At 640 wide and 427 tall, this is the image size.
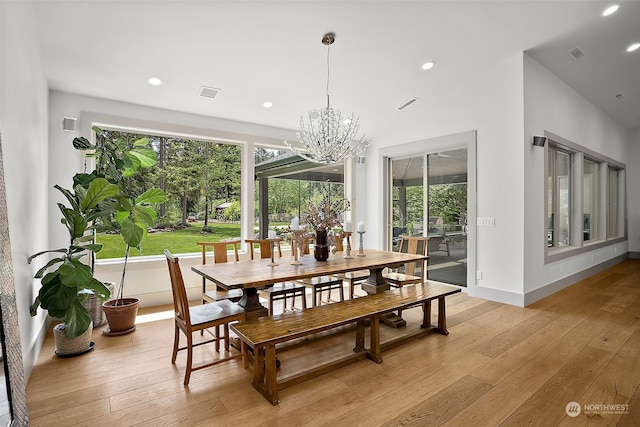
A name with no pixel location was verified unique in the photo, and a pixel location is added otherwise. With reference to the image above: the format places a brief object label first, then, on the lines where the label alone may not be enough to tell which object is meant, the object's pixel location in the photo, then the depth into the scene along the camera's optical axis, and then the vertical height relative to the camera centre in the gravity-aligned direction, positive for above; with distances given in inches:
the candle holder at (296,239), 125.3 -9.9
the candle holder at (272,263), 126.0 -19.8
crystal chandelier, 141.1 +33.1
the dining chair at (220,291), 126.3 -32.4
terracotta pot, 132.7 -43.3
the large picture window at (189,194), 177.0 +12.7
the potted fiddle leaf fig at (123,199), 115.8 +6.0
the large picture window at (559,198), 207.0 +10.2
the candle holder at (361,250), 150.9 -17.4
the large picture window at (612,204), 291.6 +7.6
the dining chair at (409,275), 152.1 -31.5
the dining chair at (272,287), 137.8 -33.8
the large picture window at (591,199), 255.6 +11.0
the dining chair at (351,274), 162.1 -33.2
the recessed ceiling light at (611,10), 132.6 +85.6
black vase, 136.0 -13.7
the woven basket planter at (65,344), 112.4 -45.7
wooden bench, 85.8 -32.9
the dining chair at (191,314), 93.7 -31.9
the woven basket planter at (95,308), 138.1 -40.7
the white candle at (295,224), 127.3 -4.0
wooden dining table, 103.8 -20.6
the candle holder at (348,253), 145.2 -18.4
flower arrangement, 131.7 -0.9
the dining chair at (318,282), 147.5 -32.6
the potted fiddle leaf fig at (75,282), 95.7 -19.9
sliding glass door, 199.2 +4.6
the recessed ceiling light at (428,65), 162.7 +76.6
